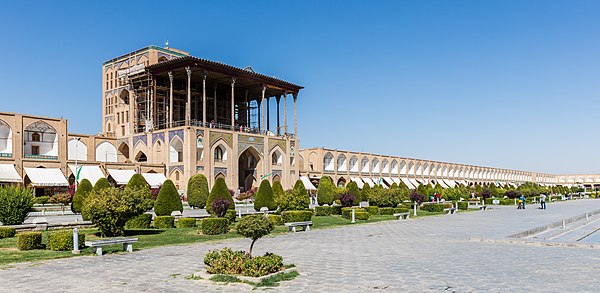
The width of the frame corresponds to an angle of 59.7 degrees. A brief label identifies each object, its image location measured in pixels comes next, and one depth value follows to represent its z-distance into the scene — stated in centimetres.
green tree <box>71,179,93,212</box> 2242
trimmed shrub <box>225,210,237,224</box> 2081
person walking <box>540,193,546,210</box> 3656
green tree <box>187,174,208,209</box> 3222
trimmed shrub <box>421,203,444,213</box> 3133
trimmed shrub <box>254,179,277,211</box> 2610
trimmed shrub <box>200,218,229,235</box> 1636
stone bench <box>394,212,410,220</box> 2418
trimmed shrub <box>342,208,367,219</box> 2330
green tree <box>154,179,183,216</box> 2103
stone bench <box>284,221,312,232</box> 1766
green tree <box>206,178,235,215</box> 2466
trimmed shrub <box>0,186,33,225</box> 1677
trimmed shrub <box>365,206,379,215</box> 2630
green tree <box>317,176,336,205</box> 3284
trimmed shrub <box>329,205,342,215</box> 2724
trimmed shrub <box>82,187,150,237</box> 1402
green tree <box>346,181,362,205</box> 3319
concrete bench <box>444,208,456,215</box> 3019
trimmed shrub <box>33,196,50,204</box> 3288
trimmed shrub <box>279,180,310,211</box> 2247
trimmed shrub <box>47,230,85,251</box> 1208
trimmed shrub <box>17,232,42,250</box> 1227
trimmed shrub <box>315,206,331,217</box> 2680
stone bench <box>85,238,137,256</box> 1140
